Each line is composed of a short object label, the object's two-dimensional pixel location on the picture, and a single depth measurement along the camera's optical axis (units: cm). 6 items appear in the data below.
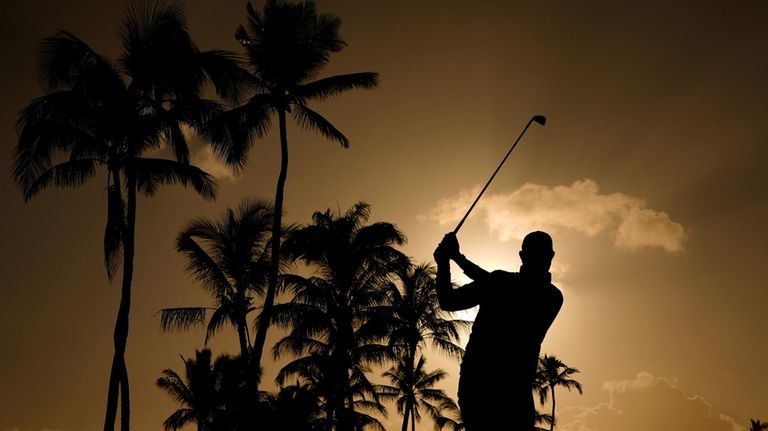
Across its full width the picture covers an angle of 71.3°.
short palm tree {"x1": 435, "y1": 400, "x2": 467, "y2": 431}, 3584
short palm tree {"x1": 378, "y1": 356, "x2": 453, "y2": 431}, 3148
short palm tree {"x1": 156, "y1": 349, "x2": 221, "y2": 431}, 3712
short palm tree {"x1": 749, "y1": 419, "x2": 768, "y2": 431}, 5216
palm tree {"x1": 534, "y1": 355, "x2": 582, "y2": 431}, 5047
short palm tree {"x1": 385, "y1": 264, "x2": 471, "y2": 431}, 2639
